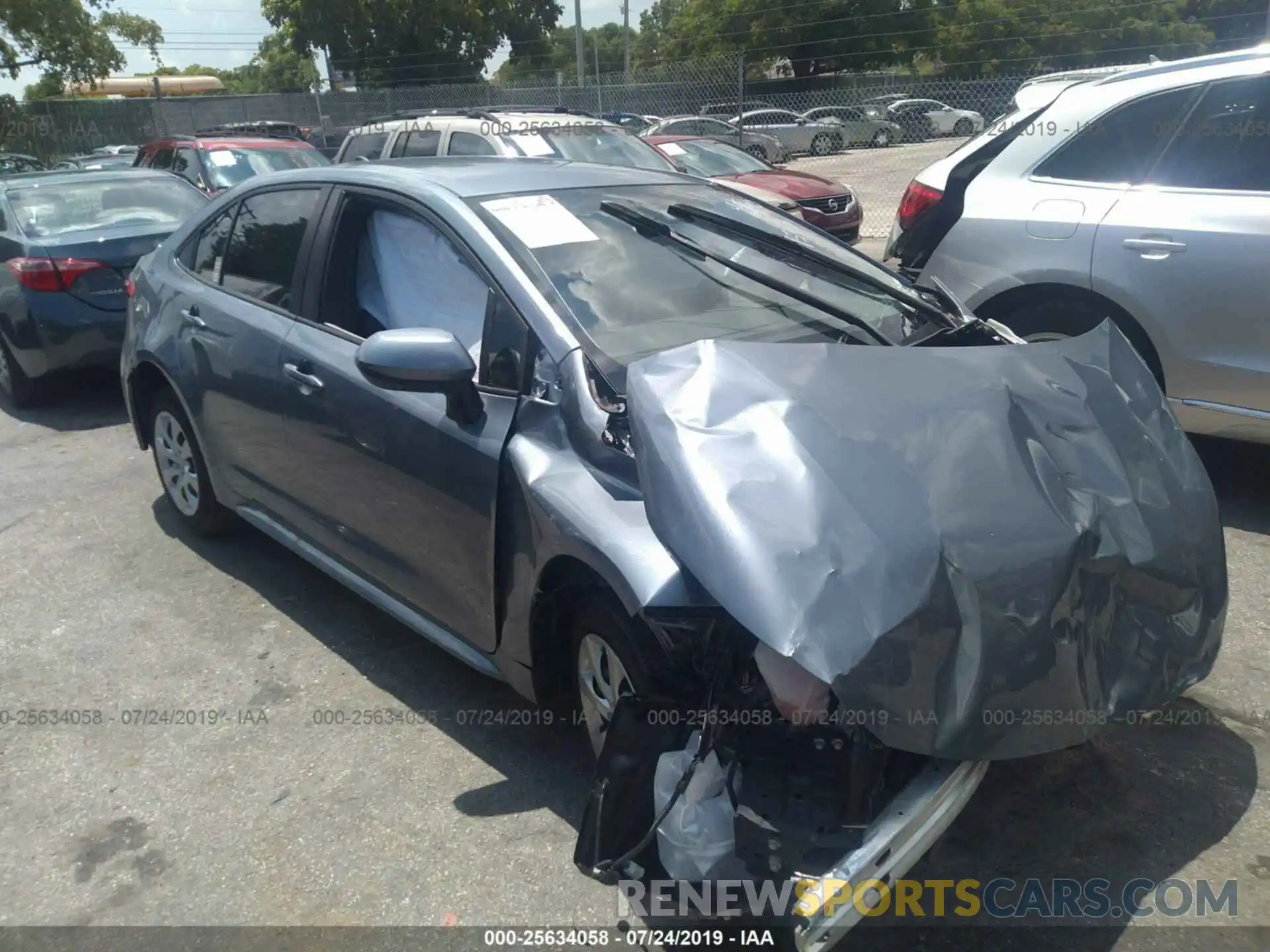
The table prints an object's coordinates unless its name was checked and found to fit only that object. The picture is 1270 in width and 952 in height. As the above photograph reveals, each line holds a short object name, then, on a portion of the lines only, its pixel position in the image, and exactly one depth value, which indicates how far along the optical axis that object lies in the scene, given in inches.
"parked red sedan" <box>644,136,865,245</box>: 459.5
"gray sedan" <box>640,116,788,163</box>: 850.1
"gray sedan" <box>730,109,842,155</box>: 1047.6
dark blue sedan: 276.5
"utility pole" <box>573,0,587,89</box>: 1350.9
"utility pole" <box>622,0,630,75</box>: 1721.2
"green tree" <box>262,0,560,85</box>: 1616.6
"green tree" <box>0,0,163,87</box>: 1120.8
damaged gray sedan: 86.5
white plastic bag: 88.2
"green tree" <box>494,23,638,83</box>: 1865.2
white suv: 364.2
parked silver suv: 173.9
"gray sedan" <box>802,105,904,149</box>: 981.2
